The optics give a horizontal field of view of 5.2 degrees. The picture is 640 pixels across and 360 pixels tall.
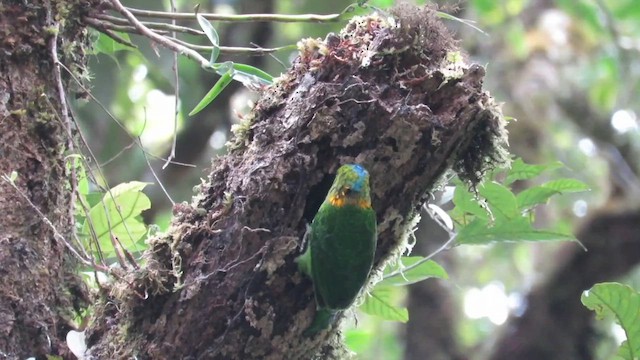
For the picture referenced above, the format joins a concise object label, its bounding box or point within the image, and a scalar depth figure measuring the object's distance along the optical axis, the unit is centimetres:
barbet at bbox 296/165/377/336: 688
